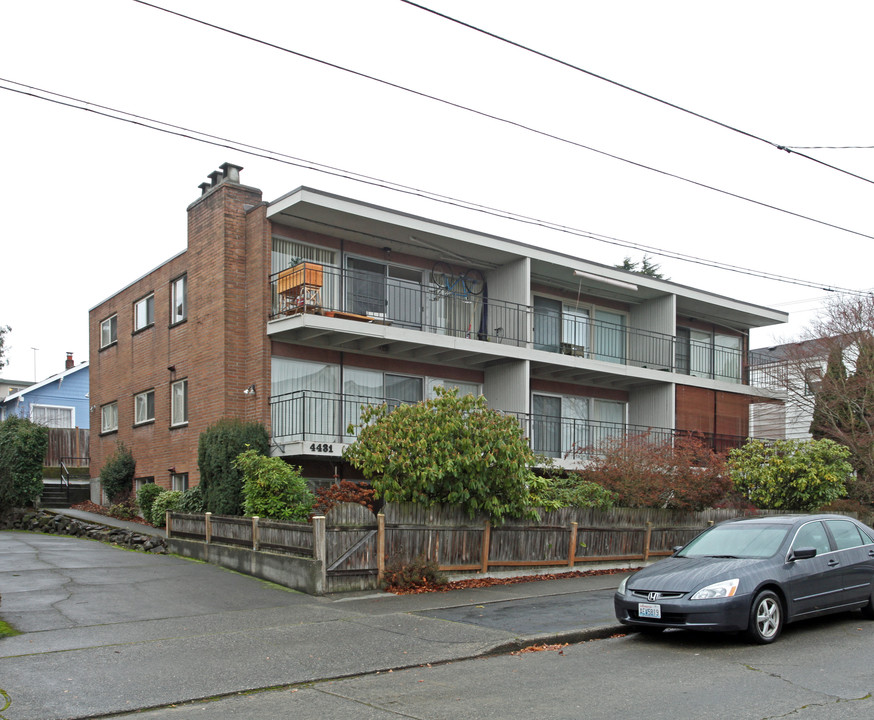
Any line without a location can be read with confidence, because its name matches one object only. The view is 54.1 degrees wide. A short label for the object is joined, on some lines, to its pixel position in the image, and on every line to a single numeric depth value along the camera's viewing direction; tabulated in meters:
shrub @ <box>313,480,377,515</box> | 15.63
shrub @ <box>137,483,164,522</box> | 21.27
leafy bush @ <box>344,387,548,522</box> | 13.92
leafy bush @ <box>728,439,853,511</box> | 20.36
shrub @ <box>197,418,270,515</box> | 17.67
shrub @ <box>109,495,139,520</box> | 22.27
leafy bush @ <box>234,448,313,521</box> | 15.93
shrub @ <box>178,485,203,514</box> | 18.97
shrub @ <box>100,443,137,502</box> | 23.59
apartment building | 19.17
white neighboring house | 26.14
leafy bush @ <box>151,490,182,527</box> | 19.98
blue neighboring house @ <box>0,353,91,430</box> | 38.06
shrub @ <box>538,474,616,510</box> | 17.30
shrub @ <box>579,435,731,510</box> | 18.16
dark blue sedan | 9.27
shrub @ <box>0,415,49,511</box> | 22.64
